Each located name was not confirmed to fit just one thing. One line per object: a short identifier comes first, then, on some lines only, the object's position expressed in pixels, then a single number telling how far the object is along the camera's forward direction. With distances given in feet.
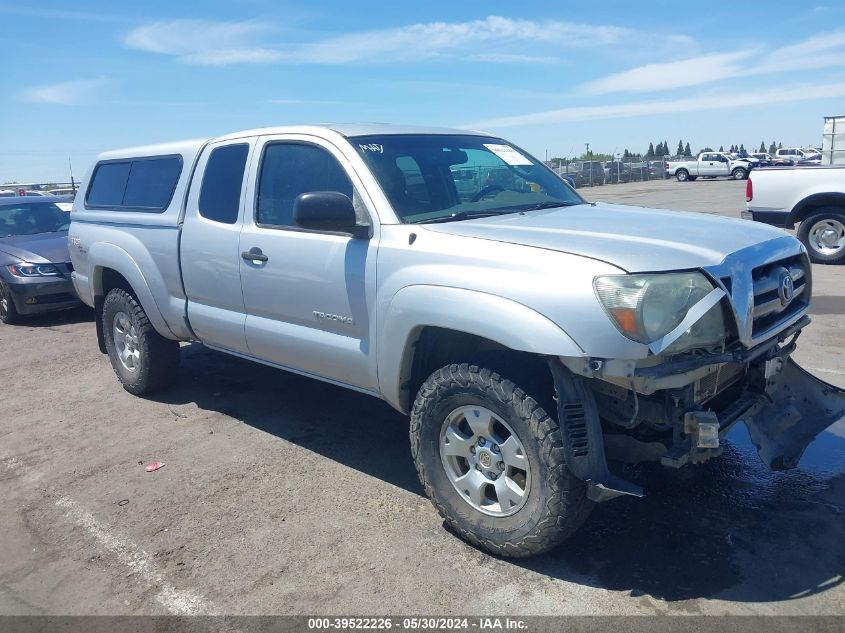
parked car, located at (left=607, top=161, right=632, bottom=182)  149.53
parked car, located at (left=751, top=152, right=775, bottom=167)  145.52
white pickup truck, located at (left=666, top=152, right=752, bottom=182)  143.95
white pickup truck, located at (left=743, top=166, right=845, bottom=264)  35.04
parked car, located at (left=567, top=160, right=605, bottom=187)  136.98
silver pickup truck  9.69
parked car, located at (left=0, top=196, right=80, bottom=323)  30.86
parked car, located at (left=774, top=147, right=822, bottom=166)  147.41
